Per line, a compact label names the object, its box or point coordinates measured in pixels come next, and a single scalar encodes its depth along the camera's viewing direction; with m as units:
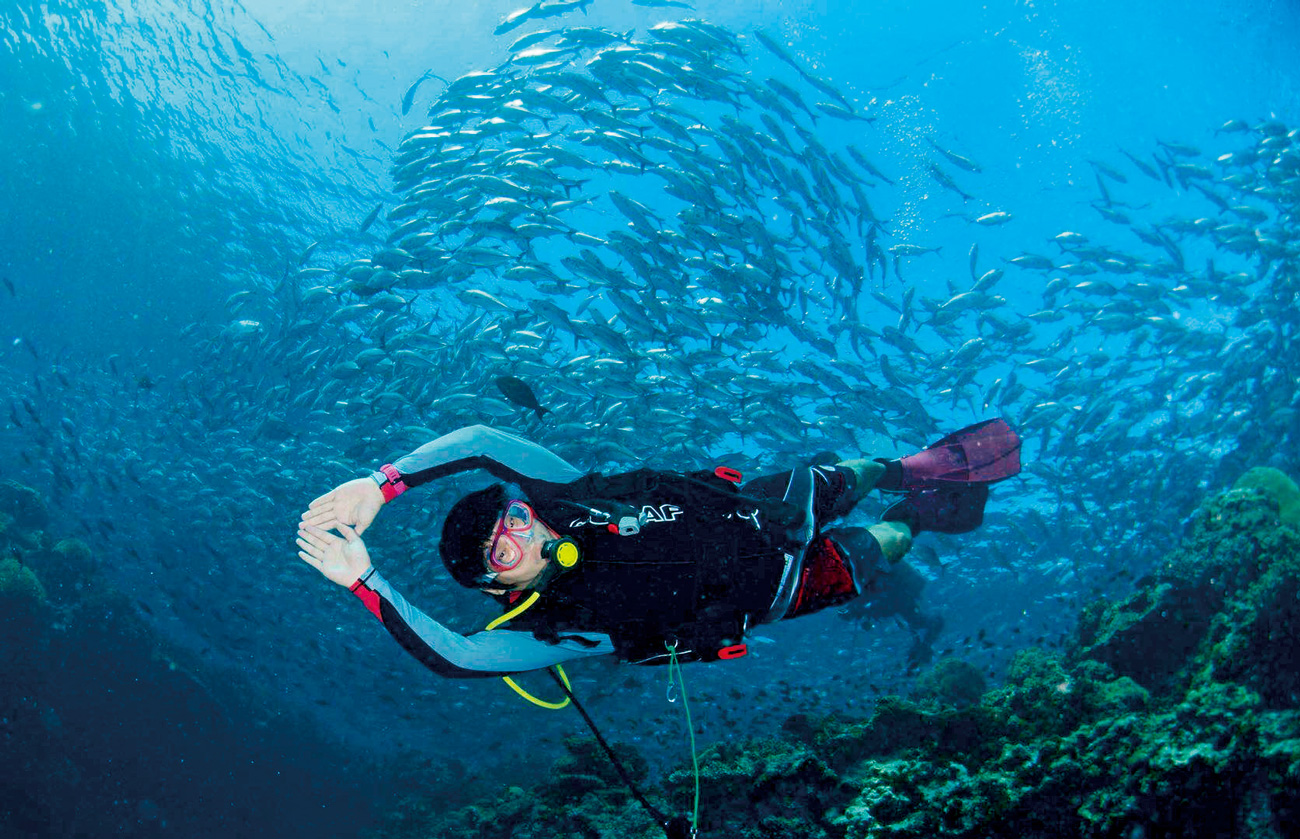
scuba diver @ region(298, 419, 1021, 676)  2.49
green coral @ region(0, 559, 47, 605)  14.78
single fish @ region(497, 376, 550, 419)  7.36
